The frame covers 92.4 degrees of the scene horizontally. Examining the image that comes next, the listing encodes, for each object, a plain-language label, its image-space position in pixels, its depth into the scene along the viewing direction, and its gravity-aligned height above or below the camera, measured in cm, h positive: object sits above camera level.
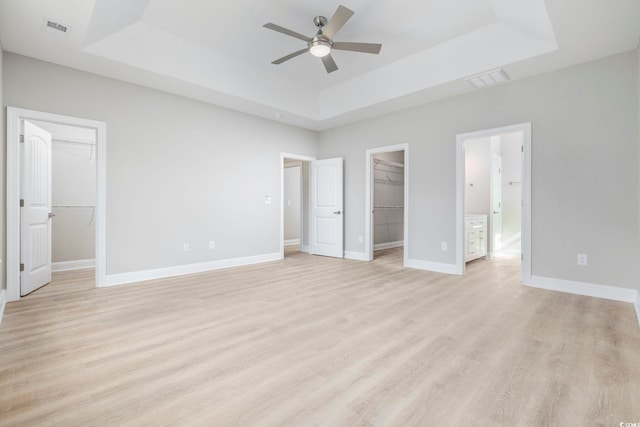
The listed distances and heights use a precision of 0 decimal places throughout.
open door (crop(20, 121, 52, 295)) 345 +5
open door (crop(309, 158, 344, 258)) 607 +12
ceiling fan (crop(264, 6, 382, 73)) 296 +182
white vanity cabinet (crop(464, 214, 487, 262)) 528 -39
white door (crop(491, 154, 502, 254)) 611 +25
